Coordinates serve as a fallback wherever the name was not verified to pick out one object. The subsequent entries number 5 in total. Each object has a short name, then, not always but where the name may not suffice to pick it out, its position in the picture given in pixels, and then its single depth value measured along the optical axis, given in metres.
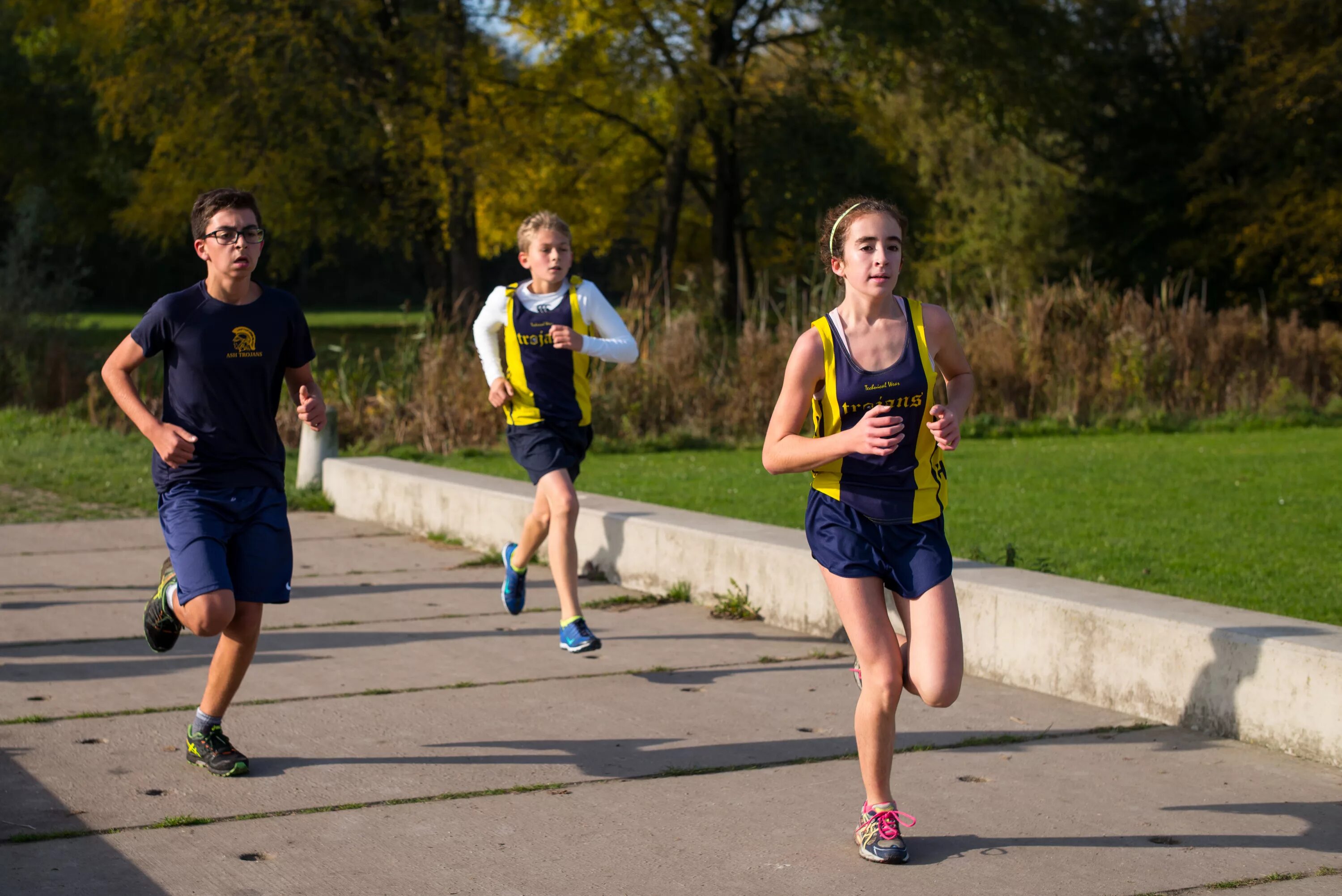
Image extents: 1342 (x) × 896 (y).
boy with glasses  9.57
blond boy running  13.59
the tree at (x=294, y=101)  54.78
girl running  8.19
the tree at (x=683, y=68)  58.25
